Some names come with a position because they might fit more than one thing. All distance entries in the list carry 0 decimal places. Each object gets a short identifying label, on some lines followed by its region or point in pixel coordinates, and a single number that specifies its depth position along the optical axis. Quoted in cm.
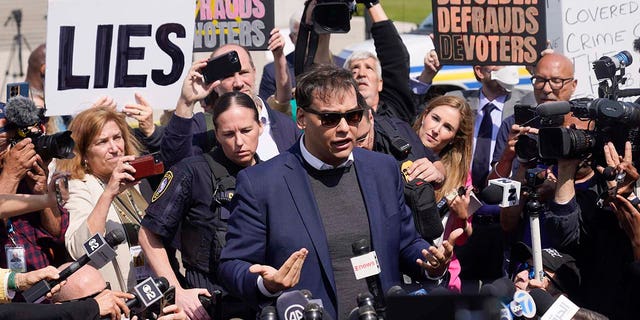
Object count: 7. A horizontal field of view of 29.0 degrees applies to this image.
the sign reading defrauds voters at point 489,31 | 795
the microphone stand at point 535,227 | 623
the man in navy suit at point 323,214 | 514
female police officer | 621
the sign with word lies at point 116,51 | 727
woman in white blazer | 618
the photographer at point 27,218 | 586
